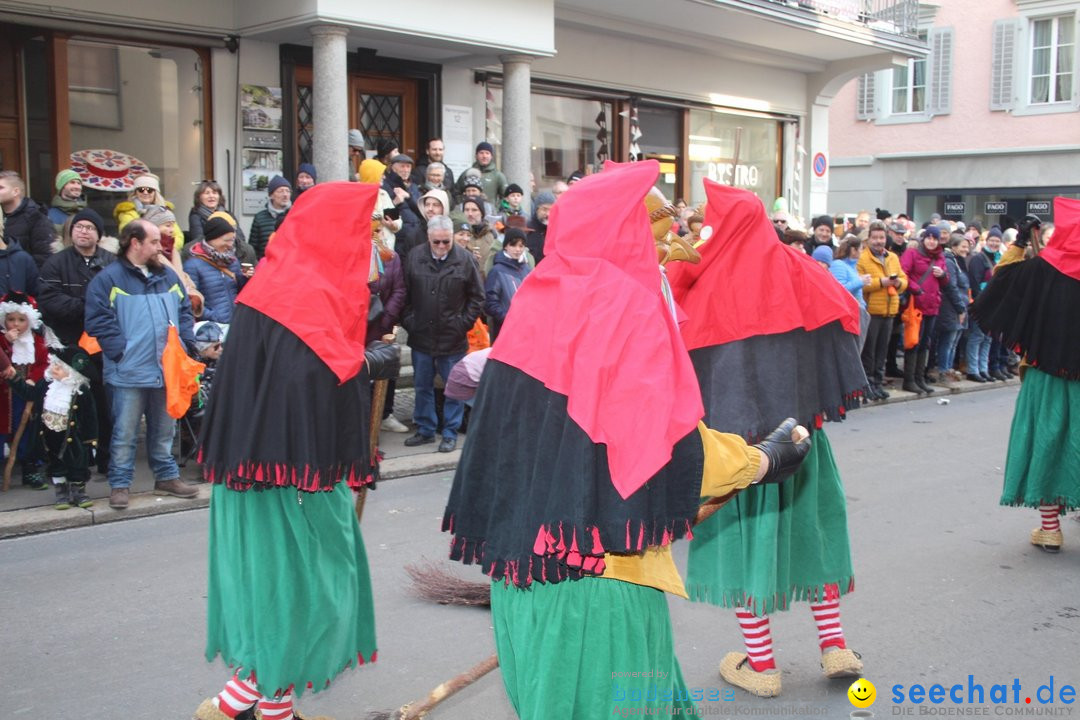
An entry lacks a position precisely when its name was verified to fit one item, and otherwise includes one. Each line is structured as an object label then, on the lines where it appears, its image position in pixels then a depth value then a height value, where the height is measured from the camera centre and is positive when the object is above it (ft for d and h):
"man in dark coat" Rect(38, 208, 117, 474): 26.03 -0.48
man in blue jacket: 24.48 -1.48
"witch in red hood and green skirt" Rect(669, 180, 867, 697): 14.78 -1.80
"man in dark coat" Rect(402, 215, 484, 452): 31.55 -1.27
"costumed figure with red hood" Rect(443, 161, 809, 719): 8.87 -1.71
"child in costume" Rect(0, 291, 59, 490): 25.03 -1.95
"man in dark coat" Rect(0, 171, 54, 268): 27.76 +1.06
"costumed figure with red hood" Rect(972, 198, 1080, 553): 21.27 -2.02
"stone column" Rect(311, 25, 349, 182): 37.63 +5.55
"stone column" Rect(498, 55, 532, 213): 44.45 +5.84
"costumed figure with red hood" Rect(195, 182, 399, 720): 12.30 -2.19
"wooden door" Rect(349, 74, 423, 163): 45.32 +6.44
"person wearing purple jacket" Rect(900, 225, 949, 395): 44.60 -0.99
